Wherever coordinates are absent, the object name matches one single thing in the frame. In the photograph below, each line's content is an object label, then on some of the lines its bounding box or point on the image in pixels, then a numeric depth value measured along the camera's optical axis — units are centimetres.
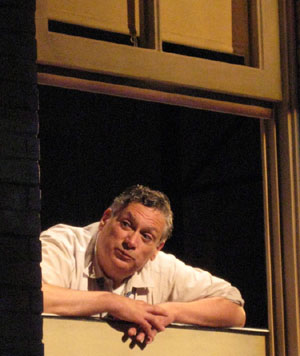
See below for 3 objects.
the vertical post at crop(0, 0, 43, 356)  644
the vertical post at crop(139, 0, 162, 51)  855
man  810
